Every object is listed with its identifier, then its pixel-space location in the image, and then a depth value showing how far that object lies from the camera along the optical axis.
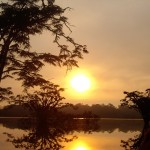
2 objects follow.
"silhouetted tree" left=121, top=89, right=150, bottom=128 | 18.38
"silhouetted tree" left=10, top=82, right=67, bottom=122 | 19.68
